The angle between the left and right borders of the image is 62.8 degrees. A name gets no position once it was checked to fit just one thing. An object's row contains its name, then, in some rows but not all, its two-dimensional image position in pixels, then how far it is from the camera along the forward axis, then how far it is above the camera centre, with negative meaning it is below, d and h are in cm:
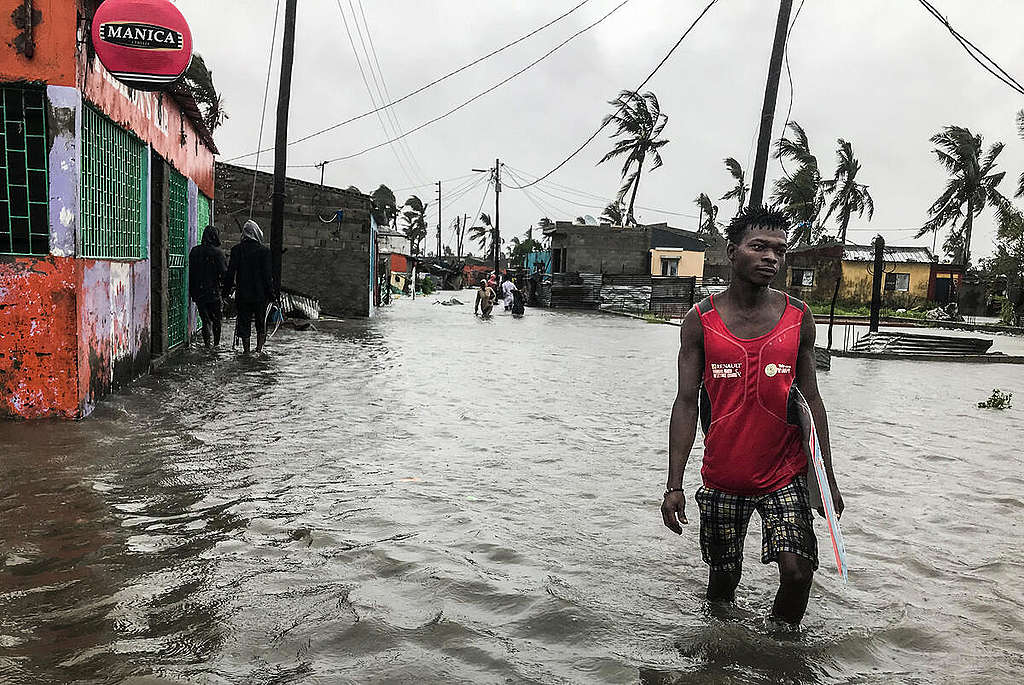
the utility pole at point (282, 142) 1789 +262
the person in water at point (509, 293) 3198 -89
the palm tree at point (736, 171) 5239 +670
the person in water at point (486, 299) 2833 -101
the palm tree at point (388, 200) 7421 +631
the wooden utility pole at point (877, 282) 1898 +3
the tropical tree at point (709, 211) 6391 +516
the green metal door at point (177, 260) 1208 -3
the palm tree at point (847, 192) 4834 +532
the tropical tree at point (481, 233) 9382 +405
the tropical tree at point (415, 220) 8919 +509
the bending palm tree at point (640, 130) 4875 +849
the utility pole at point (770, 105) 1447 +303
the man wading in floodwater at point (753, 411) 333 -54
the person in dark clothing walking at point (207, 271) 1257 -18
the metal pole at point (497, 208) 5441 +400
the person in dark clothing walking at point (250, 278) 1248 -26
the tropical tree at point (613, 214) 5878 +431
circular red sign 703 +184
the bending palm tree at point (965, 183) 4294 +546
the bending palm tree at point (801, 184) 4438 +517
